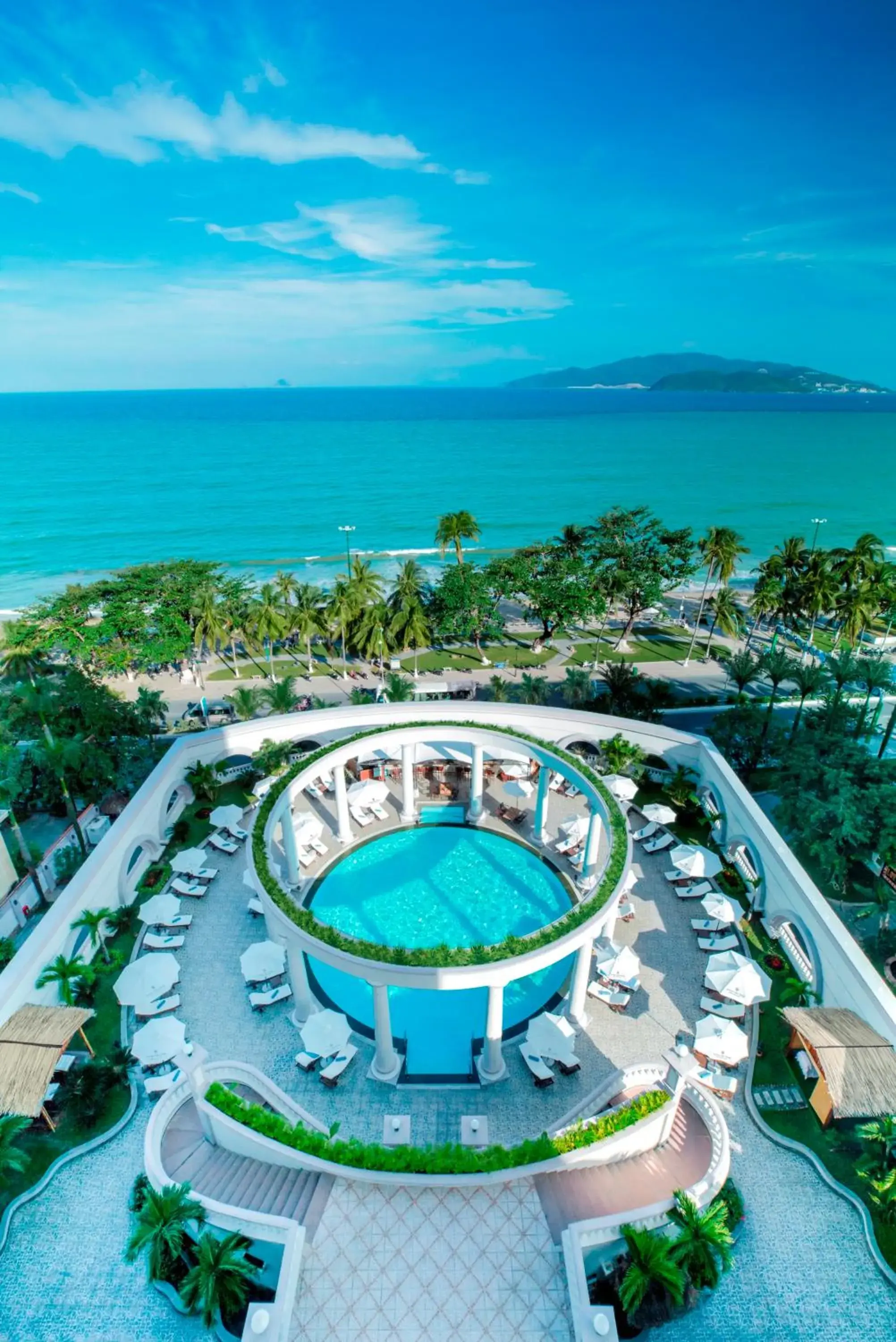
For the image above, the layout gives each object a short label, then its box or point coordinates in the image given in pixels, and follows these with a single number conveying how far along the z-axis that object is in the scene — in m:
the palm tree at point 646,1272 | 14.99
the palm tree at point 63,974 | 22.88
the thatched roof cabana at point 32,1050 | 19.34
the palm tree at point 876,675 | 36.50
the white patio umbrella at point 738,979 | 24.20
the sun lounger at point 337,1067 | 22.20
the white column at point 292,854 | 29.50
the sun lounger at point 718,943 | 27.36
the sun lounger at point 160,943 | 27.09
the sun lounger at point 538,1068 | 22.20
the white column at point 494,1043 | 21.14
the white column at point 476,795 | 35.25
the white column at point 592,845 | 28.36
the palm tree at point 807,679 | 38.72
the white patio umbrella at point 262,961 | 25.41
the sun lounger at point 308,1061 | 22.70
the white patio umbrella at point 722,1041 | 22.41
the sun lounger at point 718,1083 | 21.22
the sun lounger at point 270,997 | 24.81
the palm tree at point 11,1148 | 17.20
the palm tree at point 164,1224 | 15.73
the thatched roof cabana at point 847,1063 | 19.09
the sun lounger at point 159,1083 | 21.48
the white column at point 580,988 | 23.40
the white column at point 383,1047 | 21.31
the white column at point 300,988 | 23.64
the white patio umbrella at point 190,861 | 30.95
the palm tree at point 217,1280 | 15.29
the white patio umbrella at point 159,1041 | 22.17
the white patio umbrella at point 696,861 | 30.33
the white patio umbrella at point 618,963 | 25.48
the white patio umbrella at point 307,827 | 33.88
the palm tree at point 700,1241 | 15.65
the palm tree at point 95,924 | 25.02
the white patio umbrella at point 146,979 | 24.36
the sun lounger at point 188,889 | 30.17
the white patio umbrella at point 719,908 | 27.89
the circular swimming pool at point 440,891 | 29.08
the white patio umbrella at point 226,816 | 33.97
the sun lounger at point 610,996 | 24.97
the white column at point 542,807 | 33.66
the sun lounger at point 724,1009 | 24.23
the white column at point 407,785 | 34.72
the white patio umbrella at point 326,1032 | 22.62
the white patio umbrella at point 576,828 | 33.72
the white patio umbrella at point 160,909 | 27.84
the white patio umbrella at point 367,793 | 35.91
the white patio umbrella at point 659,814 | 34.22
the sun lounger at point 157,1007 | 24.14
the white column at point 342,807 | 33.22
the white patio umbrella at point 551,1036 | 22.64
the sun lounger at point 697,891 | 30.11
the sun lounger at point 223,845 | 33.00
